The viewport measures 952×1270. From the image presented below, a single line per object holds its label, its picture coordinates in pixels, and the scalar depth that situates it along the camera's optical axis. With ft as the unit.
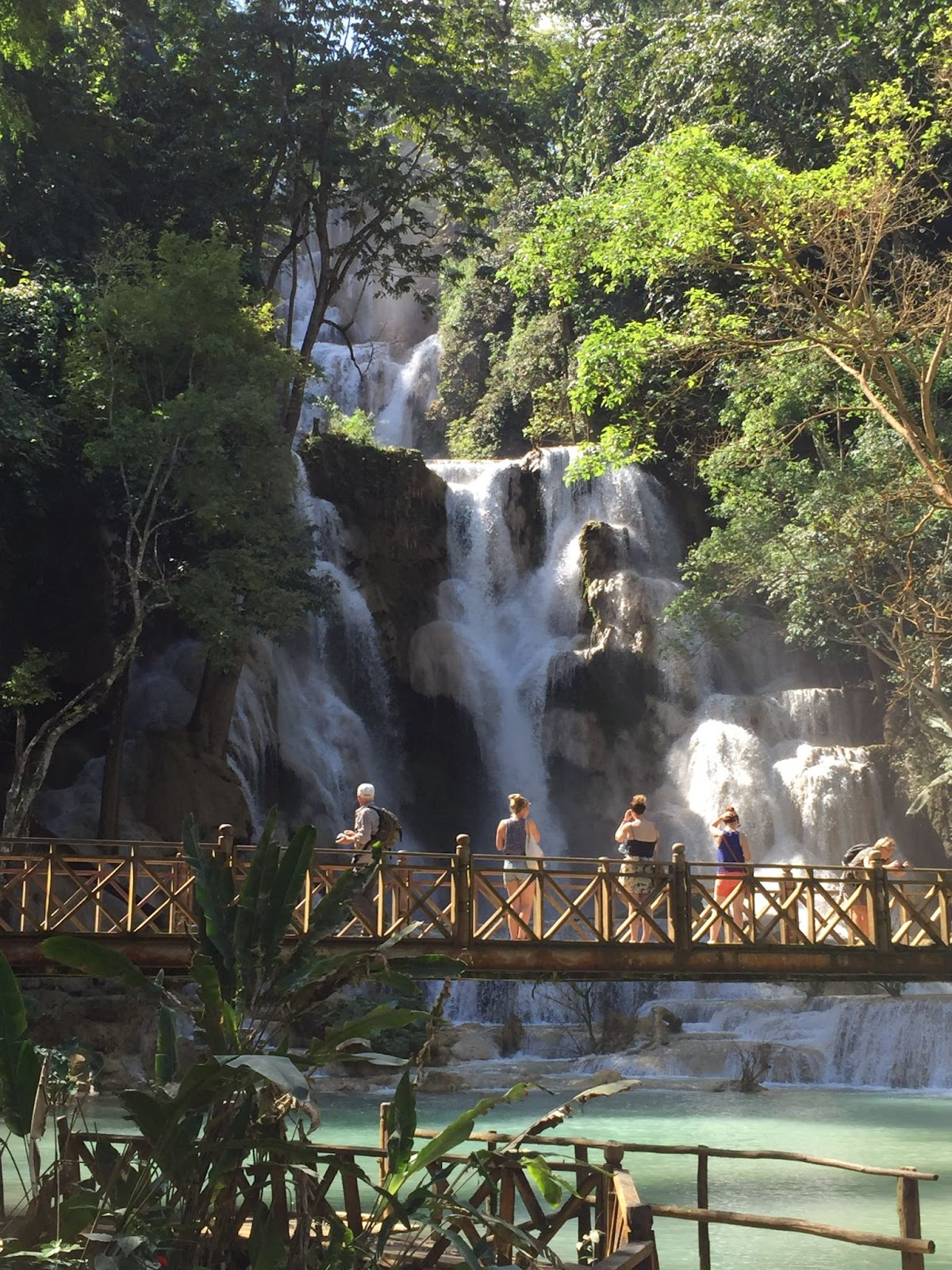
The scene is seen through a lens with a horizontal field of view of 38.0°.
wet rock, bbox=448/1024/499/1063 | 67.10
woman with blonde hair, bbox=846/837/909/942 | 44.28
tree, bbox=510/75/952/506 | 46.91
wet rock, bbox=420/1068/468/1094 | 60.03
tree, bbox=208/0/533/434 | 82.84
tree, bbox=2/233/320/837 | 65.41
